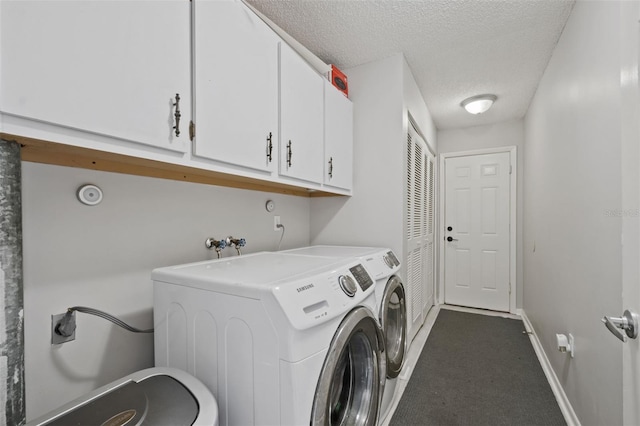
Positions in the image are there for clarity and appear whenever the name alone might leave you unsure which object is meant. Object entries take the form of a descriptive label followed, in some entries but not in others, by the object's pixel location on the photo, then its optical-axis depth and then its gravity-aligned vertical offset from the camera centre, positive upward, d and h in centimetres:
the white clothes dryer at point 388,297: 155 -50
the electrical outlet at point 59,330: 99 -41
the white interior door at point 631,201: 73 +2
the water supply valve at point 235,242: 164 -17
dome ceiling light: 286 +110
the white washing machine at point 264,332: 83 -40
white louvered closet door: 241 -19
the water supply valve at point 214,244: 154 -17
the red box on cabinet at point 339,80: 206 +99
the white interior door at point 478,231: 365 -26
